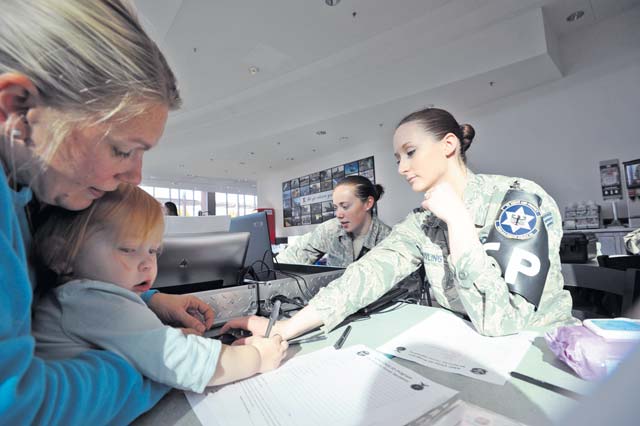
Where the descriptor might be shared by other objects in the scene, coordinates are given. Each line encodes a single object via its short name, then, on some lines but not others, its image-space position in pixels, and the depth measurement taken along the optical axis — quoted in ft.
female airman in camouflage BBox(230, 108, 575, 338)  2.63
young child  1.54
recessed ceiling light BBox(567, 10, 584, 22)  11.31
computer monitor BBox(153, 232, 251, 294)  2.97
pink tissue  1.58
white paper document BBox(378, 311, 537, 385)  1.85
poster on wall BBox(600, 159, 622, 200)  11.65
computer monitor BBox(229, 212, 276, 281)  4.15
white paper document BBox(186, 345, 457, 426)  1.43
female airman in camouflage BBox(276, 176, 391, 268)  7.52
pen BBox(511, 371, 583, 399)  1.53
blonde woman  1.08
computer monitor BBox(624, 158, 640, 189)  11.16
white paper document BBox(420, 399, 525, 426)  1.34
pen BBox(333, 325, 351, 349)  2.32
